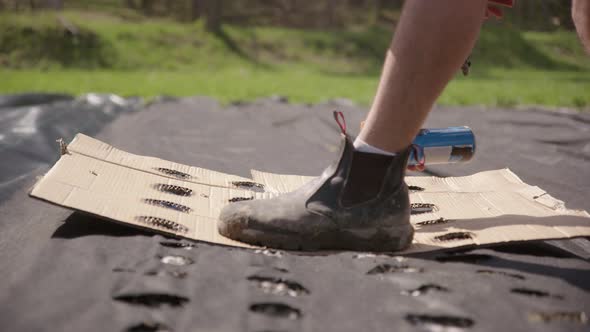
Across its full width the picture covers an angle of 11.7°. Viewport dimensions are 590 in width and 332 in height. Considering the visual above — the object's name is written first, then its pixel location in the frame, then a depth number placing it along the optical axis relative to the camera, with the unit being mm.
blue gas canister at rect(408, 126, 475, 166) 4342
